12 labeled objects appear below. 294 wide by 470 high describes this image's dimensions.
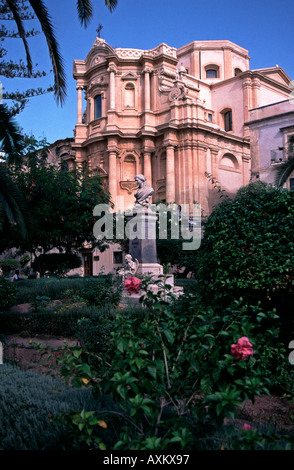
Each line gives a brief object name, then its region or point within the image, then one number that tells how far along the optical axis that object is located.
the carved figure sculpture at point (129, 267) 13.30
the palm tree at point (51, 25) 7.32
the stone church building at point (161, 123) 32.50
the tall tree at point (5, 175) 7.81
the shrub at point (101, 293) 11.99
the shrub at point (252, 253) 5.74
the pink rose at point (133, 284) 3.26
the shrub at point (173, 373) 2.51
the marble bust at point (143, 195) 14.20
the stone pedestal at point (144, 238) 13.65
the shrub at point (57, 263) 22.27
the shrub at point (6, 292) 9.79
